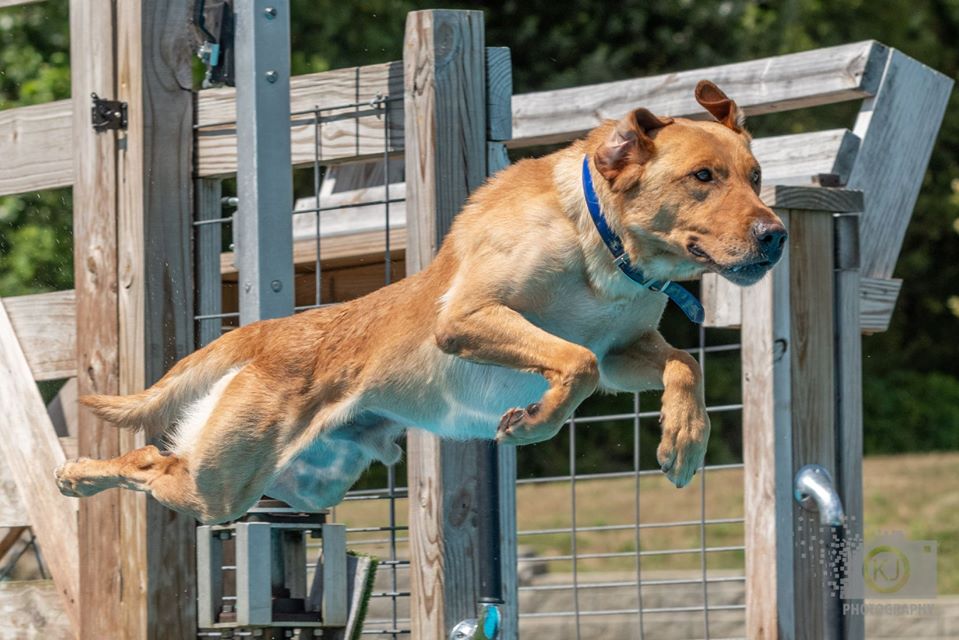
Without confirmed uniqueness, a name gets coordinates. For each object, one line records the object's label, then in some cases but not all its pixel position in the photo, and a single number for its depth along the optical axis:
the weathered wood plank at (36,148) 9.45
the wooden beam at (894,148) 9.05
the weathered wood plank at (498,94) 8.00
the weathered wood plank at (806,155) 9.08
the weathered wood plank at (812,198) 8.38
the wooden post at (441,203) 7.69
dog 6.68
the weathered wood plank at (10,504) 9.54
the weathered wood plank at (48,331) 9.48
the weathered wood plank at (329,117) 8.55
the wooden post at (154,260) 8.87
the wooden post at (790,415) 8.48
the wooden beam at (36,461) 9.28
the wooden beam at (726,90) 8.94
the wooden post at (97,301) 8.99
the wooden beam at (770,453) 8.47
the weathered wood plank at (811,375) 8.52
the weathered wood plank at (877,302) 9.33
